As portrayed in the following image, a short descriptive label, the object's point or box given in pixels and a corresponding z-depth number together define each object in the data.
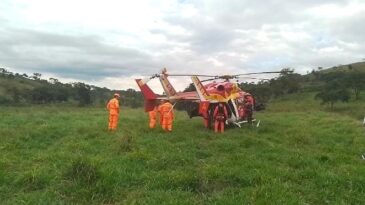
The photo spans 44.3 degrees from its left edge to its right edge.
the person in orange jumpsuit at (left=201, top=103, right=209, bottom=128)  22.47
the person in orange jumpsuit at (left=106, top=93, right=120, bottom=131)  21.50
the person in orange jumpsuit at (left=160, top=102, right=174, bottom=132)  21.55
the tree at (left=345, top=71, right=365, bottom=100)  75.18
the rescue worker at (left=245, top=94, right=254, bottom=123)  24.90
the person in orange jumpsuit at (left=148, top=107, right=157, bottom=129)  22.93
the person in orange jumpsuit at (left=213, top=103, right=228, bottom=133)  21.61
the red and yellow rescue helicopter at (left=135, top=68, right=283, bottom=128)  22.20
